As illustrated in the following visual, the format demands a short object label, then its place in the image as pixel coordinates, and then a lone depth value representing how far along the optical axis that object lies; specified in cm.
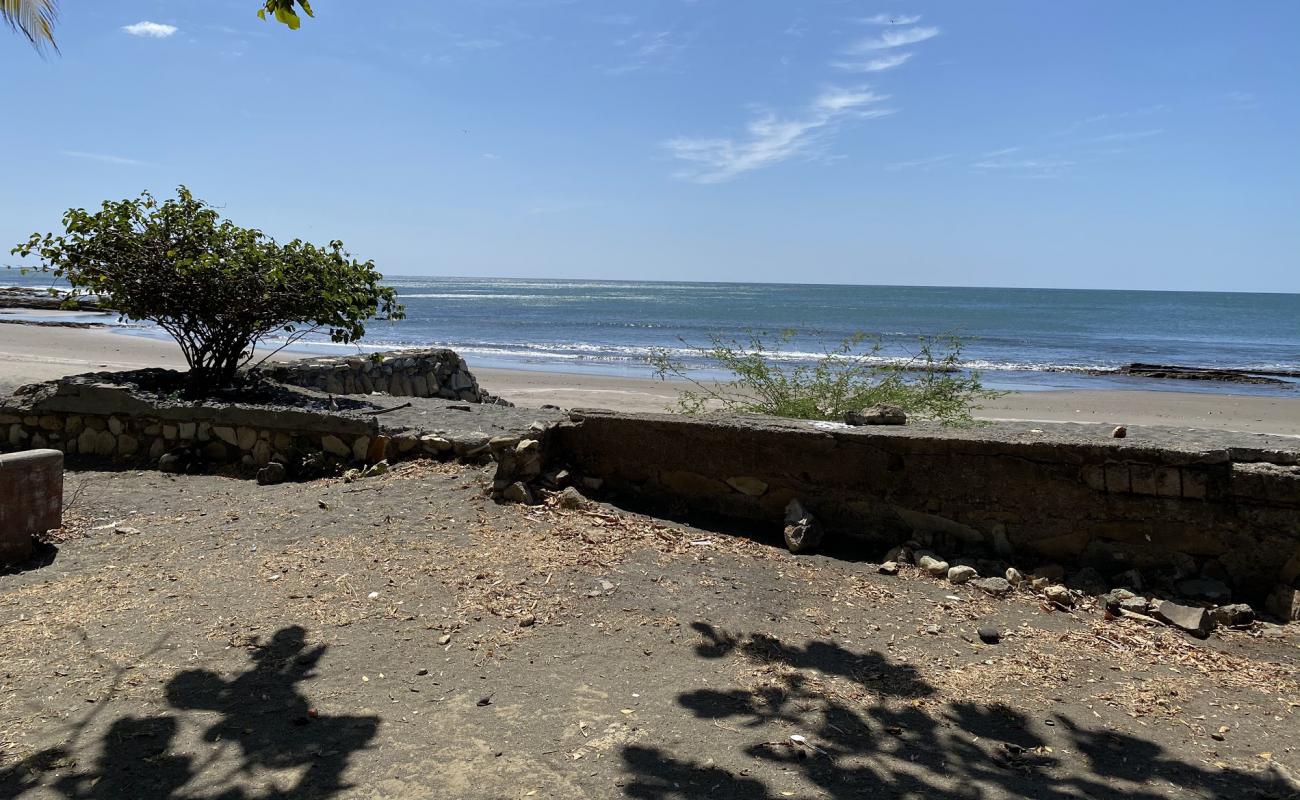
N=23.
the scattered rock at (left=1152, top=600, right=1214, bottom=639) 416
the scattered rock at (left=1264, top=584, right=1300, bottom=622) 424
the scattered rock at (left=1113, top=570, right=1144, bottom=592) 459
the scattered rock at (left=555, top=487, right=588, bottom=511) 567
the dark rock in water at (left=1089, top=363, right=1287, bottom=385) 2566
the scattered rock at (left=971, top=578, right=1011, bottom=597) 459
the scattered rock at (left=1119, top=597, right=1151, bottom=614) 435
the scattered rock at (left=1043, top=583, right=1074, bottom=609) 445
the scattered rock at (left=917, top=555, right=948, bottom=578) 480
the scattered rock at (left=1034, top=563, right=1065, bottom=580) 473
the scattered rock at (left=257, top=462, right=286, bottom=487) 665
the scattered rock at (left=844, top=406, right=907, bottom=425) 586
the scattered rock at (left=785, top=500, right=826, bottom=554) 516
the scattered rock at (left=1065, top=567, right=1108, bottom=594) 460
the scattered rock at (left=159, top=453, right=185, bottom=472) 696
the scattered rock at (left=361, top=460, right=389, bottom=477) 647
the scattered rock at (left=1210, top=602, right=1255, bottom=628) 424
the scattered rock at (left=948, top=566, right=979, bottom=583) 473
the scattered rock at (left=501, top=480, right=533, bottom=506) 567
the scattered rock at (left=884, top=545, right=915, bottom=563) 498
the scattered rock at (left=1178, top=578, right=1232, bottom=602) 445
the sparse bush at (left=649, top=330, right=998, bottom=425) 743
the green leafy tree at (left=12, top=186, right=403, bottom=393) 784
